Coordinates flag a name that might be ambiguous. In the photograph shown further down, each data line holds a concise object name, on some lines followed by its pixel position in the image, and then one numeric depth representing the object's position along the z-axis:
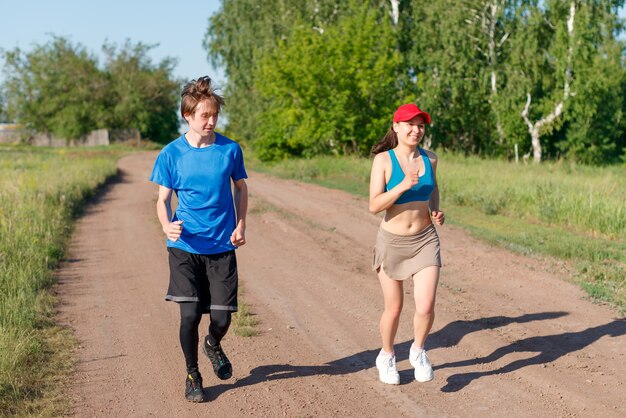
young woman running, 5.31
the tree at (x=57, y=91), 70.44
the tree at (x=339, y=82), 34.31
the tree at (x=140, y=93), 69.94
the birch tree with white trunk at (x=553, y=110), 36.84
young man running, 5.05
